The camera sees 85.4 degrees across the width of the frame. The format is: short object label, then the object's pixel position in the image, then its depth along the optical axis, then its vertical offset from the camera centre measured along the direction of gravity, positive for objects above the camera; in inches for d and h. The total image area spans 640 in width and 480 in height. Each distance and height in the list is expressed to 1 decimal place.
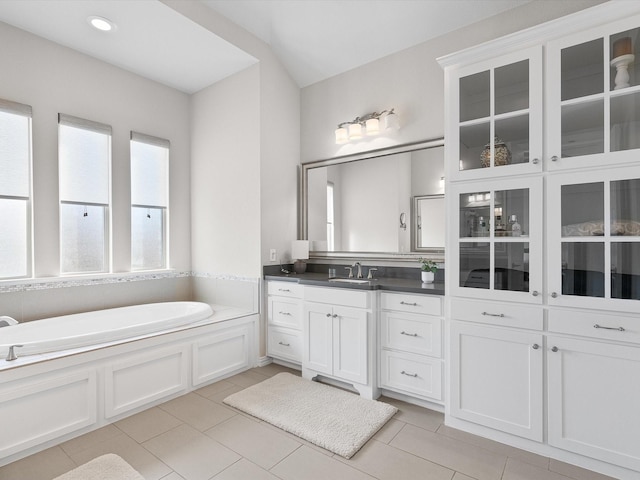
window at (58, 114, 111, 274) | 120.9 +16.9
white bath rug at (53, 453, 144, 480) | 70.1 -48.0
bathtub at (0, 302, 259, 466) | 77.7 -34.3
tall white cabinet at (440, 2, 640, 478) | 69.7 -0.3
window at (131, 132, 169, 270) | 140.5 +16.4
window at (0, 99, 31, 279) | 107.5 +16.2
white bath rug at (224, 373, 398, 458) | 83.7 -47.9
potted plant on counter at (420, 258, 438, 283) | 107.0 -10.3
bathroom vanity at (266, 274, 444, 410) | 96.0 -29.3
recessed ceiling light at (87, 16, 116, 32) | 105.8 +67.5
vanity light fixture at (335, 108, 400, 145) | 121.4 +41.2
